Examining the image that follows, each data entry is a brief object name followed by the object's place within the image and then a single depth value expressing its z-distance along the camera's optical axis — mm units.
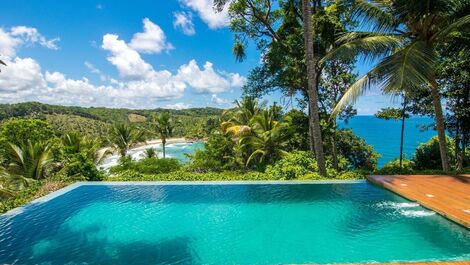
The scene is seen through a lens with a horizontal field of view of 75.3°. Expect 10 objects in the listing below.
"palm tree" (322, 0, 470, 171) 7316
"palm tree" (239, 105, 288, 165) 14750
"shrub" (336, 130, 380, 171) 18891
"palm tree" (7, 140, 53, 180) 9961
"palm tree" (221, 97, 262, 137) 18328
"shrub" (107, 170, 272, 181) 10570
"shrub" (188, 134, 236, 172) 16797
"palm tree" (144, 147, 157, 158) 25172
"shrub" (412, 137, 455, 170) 14266
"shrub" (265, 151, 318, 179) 10391
